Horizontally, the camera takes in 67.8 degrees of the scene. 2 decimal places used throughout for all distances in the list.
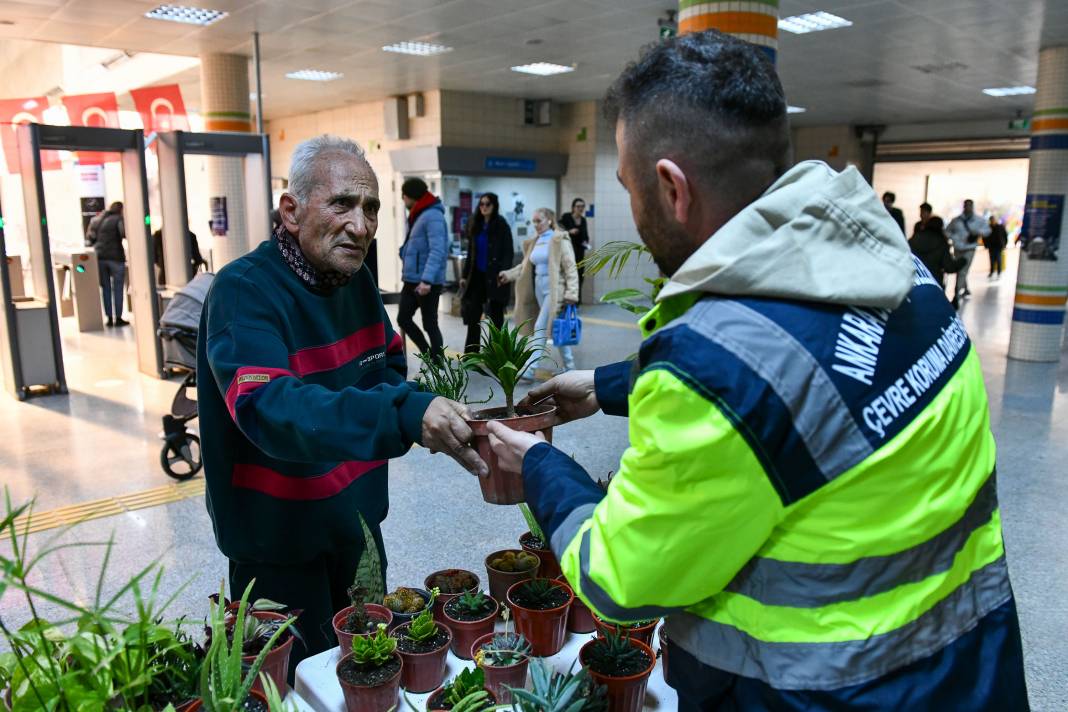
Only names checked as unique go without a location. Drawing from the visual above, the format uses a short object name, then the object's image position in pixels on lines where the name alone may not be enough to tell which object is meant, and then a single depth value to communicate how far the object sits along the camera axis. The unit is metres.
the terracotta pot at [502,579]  1.74
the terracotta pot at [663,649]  1.43
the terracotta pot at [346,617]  1.49
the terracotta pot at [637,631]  1.52
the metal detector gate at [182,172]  7.03
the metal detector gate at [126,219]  6.15
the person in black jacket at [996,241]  15.88
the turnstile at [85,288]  9.47
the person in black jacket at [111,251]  9.41
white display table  1.41
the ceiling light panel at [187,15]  7.21
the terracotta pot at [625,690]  1.34
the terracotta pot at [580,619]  1.64
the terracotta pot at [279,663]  1.40
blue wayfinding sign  11.54
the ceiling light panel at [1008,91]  11.27
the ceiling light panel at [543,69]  9.74
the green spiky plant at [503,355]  1.73
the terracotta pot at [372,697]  1.34
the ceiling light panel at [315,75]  10.30
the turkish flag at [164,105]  7.96
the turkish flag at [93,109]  8.23
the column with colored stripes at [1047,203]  8.02
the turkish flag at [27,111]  8.84
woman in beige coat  6.62
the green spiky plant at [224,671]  1.14
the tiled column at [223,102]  8.98
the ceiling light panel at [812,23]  7.33
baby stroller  4.41
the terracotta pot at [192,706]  1.19
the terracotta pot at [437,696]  1.34
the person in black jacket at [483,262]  7.13
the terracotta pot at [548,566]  1.84
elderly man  1.35
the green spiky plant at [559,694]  1.20
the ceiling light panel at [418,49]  8.64
